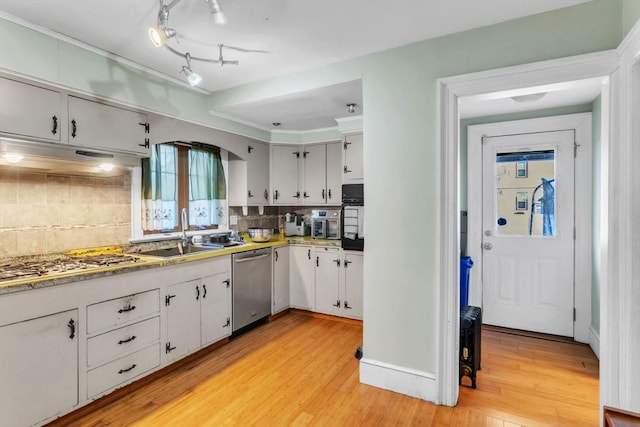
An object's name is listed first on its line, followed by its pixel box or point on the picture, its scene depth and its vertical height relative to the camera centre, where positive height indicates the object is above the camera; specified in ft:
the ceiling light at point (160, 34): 5.37 +2.92
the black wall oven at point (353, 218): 12.00 -0.36
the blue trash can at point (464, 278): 10.49 -2.30
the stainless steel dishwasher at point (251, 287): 10.96 -2.77
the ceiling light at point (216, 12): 5.08 +3.12
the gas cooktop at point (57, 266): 6.31 -1.22
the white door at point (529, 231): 10.82 -0.84
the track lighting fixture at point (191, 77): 6.87 +2.80
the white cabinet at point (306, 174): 14.03 +1.54
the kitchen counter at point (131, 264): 5.97 -1.33
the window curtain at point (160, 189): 10.12 +0.68
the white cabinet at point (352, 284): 12.17 -2.85
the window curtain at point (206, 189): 11.99 +0.78
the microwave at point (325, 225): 13.92 -0.70
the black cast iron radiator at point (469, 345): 7.94 -3.39
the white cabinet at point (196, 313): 8.77 -3.05
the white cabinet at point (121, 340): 7.07 -3.03
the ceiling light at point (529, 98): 9.48 +3.25
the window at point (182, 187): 10.35 +0.80
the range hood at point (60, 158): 6.54 +1.18
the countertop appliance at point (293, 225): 15.07 -0.75
